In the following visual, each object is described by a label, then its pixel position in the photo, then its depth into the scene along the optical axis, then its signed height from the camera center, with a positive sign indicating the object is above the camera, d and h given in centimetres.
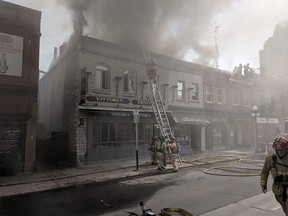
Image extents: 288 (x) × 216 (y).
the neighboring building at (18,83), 1157 +226
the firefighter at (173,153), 1199 -80
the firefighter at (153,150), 1306 -73
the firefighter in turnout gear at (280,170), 414 -54
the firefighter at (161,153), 1216 -83
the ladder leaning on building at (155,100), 1384 +207
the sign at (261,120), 2180 +120
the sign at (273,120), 2314 +125
